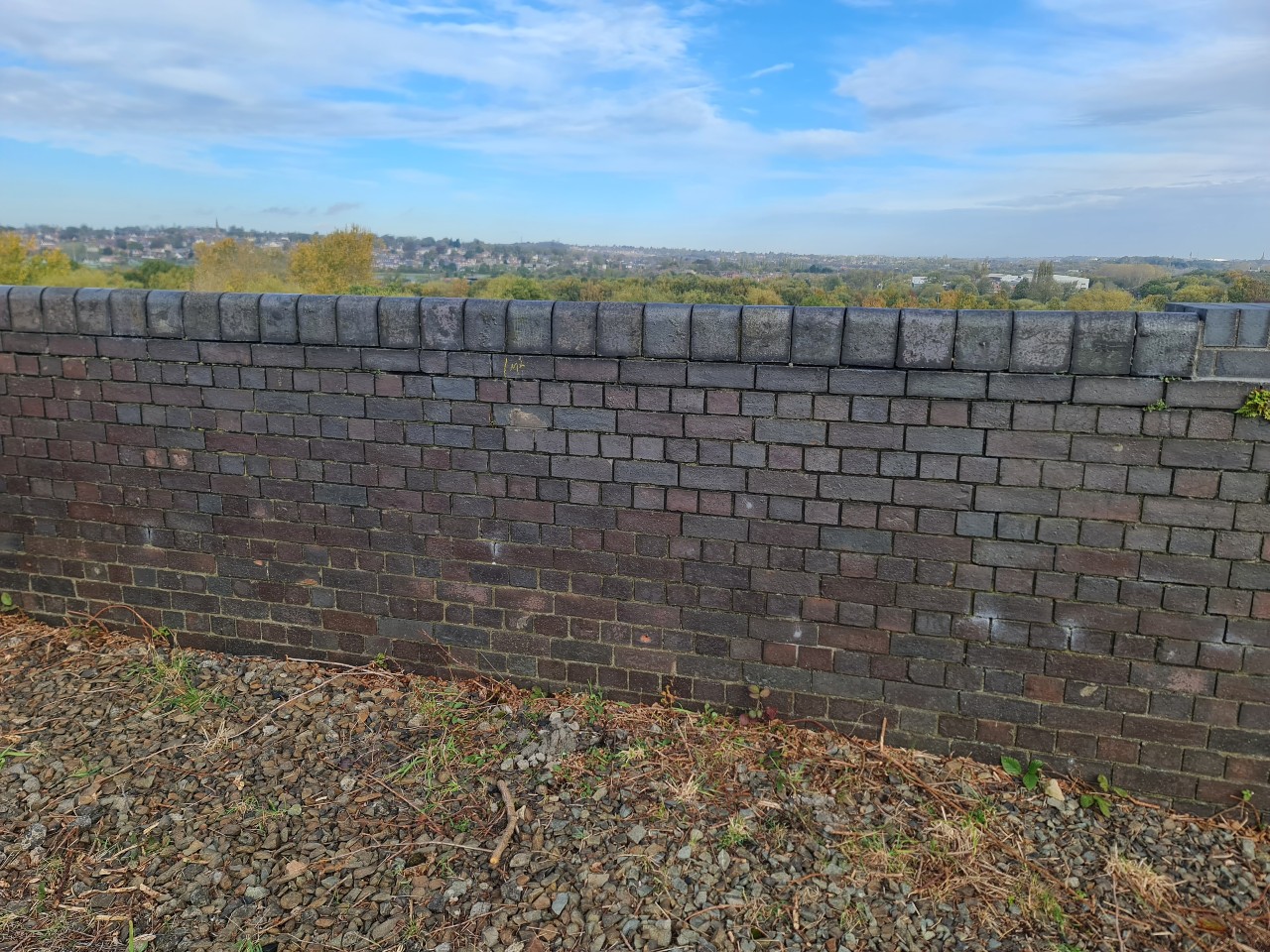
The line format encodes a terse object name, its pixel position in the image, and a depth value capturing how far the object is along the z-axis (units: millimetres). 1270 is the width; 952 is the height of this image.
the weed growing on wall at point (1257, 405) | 3369
